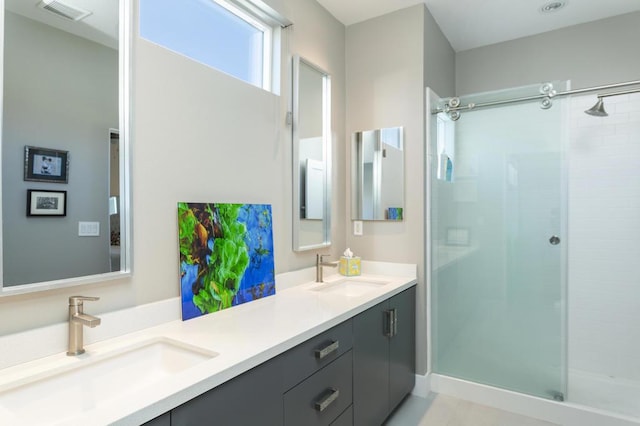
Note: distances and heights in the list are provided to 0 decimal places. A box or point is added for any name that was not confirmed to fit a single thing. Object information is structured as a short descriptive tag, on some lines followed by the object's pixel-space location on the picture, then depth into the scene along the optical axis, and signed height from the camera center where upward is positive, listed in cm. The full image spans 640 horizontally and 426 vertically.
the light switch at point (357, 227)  278 -11
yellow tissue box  259 -38
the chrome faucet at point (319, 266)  237 -34
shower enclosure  235 -22
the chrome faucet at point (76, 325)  116 -36
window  158 +89
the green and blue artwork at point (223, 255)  157 -20
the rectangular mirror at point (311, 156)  227 +37
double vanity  97 -50
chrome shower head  232 +66
